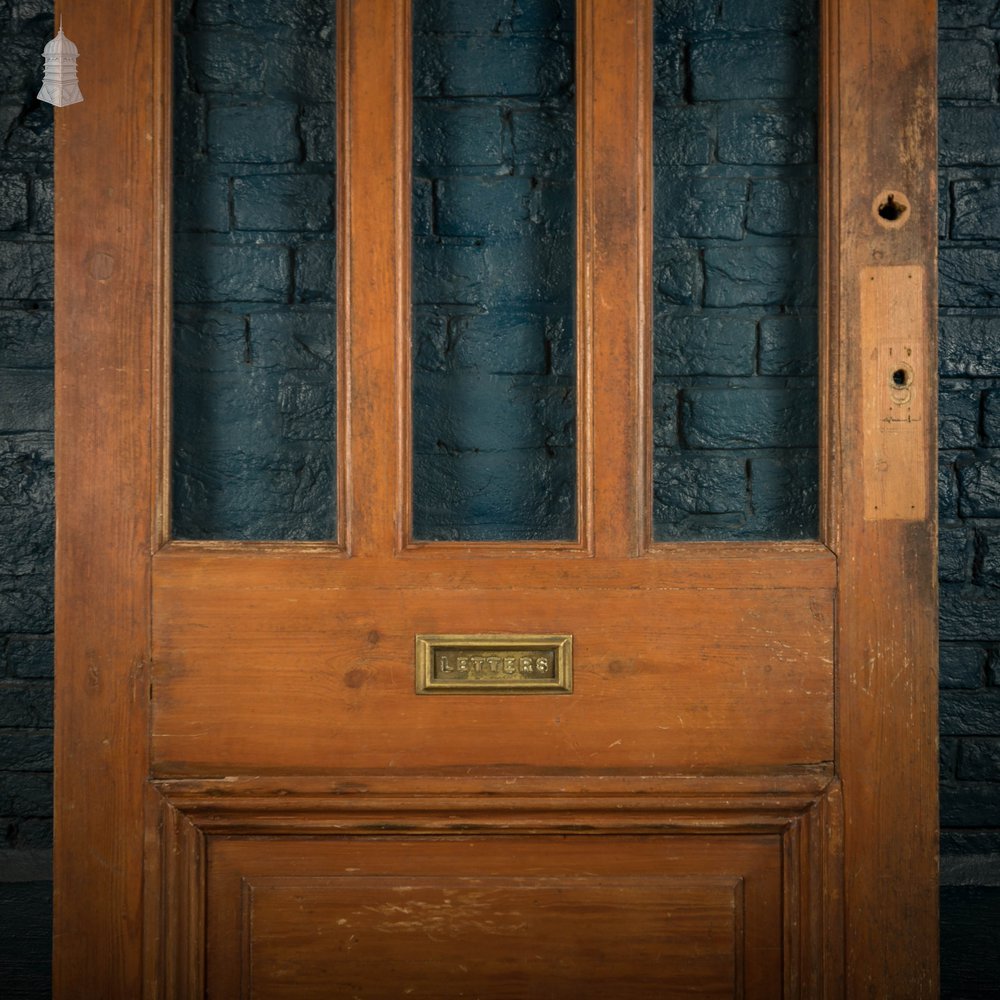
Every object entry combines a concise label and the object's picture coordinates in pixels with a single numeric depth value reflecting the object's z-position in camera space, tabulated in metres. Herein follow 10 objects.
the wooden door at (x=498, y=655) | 1.06
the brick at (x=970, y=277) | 1.42
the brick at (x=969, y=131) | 1.41
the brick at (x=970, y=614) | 1.43
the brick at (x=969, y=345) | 1.42
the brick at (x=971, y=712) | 1.43
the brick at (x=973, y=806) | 1.42
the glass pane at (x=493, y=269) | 1.12
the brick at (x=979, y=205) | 1.42
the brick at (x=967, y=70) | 1.41
